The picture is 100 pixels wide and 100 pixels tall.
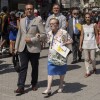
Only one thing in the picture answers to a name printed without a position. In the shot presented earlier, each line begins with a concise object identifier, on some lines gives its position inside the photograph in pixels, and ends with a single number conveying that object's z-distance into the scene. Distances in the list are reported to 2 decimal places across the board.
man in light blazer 7.48
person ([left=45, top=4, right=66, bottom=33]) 9.20
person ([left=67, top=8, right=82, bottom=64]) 11.44
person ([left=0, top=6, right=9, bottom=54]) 13.10
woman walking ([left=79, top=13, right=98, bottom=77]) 9.22
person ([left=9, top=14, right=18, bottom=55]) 11.07
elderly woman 7.28
